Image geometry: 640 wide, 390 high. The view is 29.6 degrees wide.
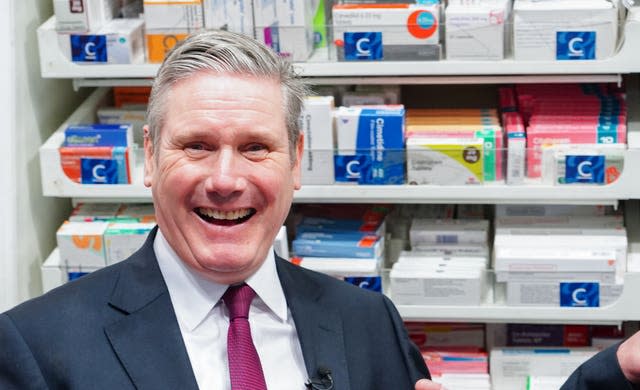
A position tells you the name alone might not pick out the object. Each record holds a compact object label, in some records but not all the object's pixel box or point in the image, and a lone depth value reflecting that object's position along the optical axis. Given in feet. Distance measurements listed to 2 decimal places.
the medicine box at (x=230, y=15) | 10.55
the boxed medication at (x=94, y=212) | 11.38
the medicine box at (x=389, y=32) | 10.45
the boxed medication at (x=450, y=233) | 11.16
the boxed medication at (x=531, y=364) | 11.32
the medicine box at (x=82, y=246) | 11.01
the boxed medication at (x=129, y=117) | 11.49
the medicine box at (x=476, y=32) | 10.34
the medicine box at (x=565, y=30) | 10.21
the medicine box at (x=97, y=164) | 10.93
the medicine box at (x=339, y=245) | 10.95
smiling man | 6.50
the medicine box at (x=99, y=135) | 10.96
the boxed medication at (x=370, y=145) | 10.48
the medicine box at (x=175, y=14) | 10.63
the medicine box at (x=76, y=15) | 10.69
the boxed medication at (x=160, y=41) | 10.70
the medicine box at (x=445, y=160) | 10.55
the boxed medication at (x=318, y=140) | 10.52
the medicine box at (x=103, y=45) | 10.74
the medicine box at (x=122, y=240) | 10.96
